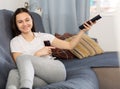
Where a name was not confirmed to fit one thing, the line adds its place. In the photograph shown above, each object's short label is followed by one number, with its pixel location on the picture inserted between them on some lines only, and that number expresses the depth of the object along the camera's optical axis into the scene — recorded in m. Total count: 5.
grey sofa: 1.73
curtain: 3.38
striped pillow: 2.72
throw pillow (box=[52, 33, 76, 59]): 2.72
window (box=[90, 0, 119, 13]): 3.61
